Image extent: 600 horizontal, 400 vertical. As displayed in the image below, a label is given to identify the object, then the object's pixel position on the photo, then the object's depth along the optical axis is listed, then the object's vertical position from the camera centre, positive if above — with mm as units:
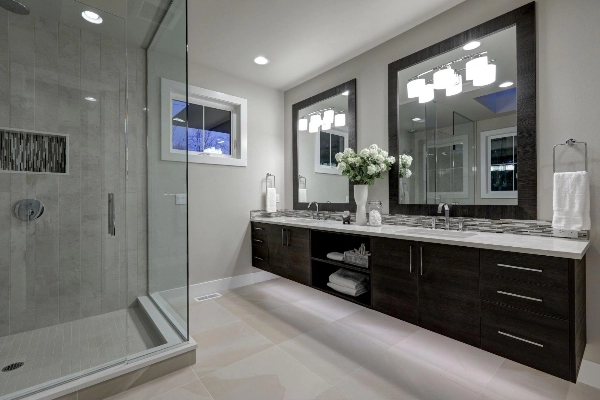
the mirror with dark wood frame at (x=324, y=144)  3180 +679
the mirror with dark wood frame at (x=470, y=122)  1973 +624
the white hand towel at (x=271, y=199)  3771 +22
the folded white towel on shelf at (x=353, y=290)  2398 -767
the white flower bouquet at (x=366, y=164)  2652 +343
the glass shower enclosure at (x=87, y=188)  2162 +115
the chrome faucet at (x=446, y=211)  2303 -93
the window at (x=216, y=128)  3299 +893
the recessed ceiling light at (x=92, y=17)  2365 +1556
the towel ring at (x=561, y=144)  1753 +344
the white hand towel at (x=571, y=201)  1660 -9
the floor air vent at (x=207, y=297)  3143 -1078
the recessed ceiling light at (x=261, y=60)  3098 +1549
